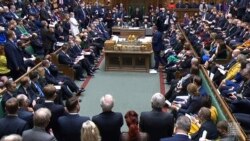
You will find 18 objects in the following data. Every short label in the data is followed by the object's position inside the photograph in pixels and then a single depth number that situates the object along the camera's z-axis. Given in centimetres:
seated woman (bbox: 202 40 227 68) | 1162
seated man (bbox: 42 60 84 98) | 1028
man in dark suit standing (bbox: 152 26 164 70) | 1508
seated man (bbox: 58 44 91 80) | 1262
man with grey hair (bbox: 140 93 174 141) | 552
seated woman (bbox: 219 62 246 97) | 824
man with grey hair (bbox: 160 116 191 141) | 457
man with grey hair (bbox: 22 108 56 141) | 467
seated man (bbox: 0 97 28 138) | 525
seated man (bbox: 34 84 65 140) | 618
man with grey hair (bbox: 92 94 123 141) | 546
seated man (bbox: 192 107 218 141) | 572
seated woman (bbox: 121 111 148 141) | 501
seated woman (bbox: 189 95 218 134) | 643
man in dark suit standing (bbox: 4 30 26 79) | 1037
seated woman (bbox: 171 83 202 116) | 716
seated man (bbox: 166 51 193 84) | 1153
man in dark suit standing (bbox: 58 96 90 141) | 539
